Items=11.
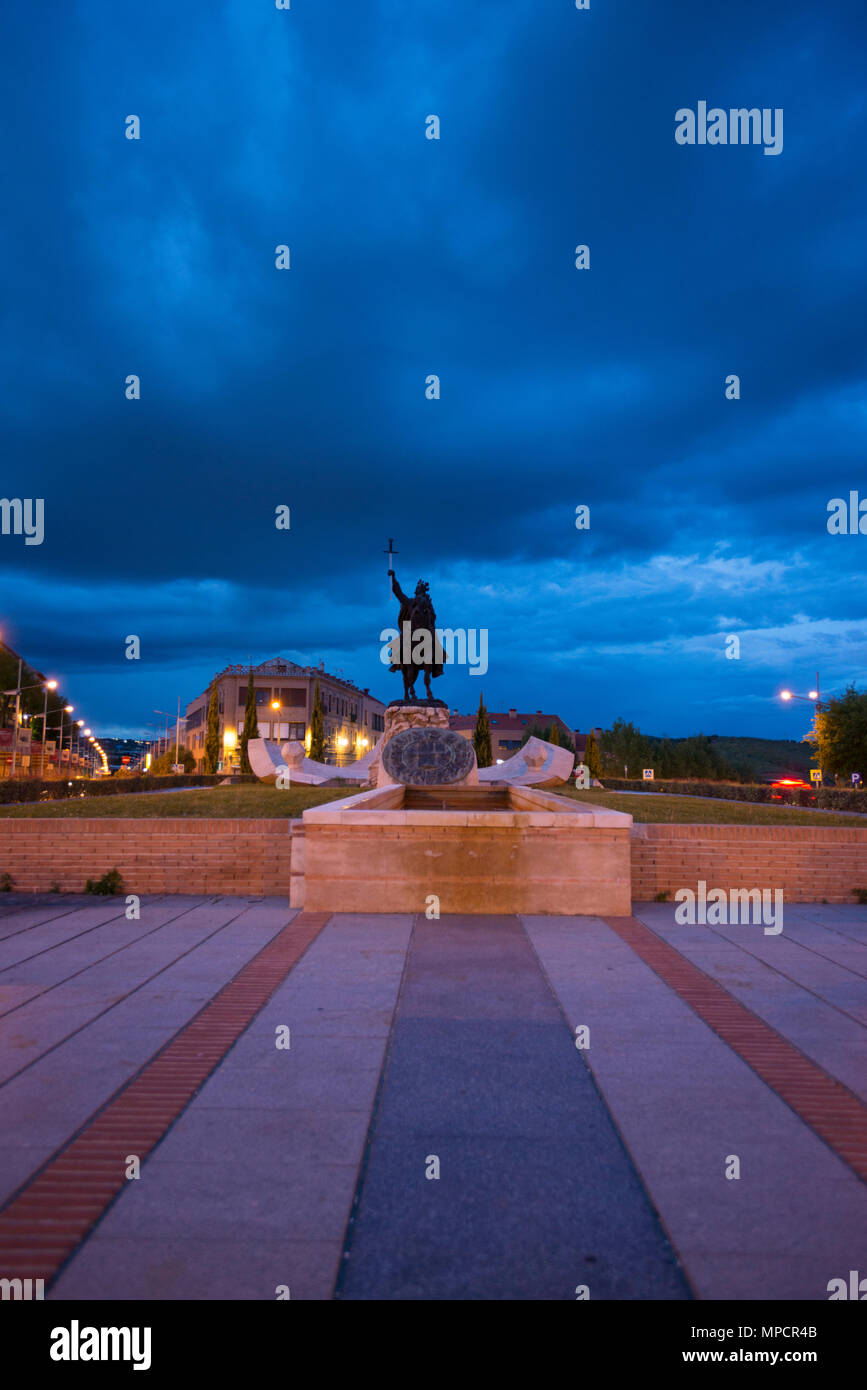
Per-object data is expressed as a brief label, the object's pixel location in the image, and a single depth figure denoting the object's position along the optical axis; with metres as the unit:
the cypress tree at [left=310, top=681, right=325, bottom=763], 58.25
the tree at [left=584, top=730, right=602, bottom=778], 52.81
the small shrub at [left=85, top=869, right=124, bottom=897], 9.99
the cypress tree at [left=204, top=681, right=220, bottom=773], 56.44
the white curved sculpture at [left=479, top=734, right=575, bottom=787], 33.38
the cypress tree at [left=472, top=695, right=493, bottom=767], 51.03
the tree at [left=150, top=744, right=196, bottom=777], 70.94
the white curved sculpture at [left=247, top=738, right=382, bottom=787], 34.72
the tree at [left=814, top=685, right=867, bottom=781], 44.34
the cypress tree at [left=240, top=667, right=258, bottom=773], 55.98
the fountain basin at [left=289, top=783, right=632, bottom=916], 8.86
